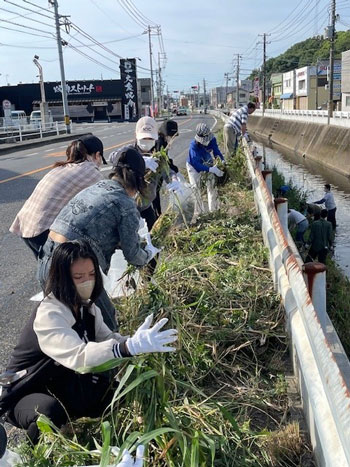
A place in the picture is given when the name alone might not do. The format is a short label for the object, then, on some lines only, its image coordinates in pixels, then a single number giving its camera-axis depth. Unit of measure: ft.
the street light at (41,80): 113.02
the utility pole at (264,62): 204.54
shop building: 213.66
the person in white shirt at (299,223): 32.27
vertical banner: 206.69
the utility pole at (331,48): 99.66
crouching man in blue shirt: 22.31
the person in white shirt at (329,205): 43.39
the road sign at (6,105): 98.54
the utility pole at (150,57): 231.71
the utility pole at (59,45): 104.56
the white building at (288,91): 248.11
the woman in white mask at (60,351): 7.54
